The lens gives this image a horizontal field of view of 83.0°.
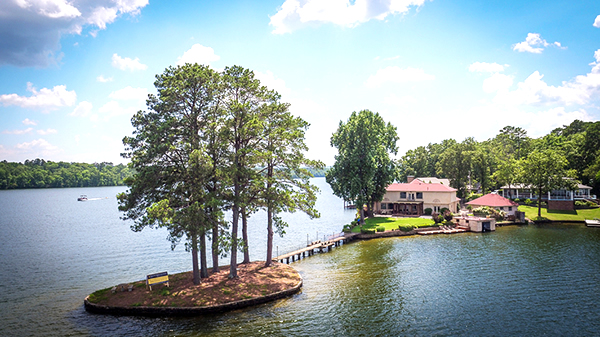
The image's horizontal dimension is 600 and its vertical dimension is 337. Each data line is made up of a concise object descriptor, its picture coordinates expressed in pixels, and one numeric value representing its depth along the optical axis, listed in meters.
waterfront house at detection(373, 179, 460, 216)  67.88
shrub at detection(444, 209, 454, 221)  58.69
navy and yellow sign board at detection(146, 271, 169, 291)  27.19
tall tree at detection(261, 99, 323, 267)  29.57
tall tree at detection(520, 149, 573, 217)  65.69
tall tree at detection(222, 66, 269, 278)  27.88
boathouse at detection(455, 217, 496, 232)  55.53
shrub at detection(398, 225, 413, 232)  54.16
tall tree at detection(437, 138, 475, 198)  84.69
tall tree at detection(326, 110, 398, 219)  59.19
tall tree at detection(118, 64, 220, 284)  25.28
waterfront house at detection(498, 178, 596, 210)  68.25
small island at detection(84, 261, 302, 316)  24.58
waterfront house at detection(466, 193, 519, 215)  63.78
